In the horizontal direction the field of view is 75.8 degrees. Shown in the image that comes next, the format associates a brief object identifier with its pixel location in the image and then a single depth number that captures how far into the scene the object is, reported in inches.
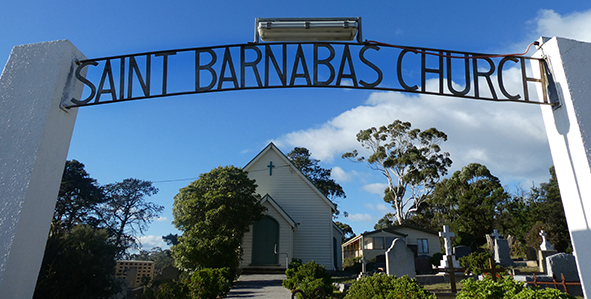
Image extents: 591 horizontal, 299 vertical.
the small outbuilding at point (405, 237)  1262.1
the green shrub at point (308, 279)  352.9
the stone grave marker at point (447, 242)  687.7
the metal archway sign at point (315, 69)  193.9
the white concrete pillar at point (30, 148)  151.3
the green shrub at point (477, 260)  706.2
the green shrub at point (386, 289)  217.3
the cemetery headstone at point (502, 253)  848.3
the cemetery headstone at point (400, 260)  413.1
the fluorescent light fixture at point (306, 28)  191.0
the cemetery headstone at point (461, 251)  1082.6
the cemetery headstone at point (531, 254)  914.7
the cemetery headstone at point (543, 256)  683.9
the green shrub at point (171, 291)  316.7
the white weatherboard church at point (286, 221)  788.0
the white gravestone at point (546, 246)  774.2
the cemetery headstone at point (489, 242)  1342.5
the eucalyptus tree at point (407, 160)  1549.0
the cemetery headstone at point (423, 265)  911.7
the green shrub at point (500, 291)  152.4
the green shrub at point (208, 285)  388.2
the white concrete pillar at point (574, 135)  163.8
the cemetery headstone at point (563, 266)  501.0
